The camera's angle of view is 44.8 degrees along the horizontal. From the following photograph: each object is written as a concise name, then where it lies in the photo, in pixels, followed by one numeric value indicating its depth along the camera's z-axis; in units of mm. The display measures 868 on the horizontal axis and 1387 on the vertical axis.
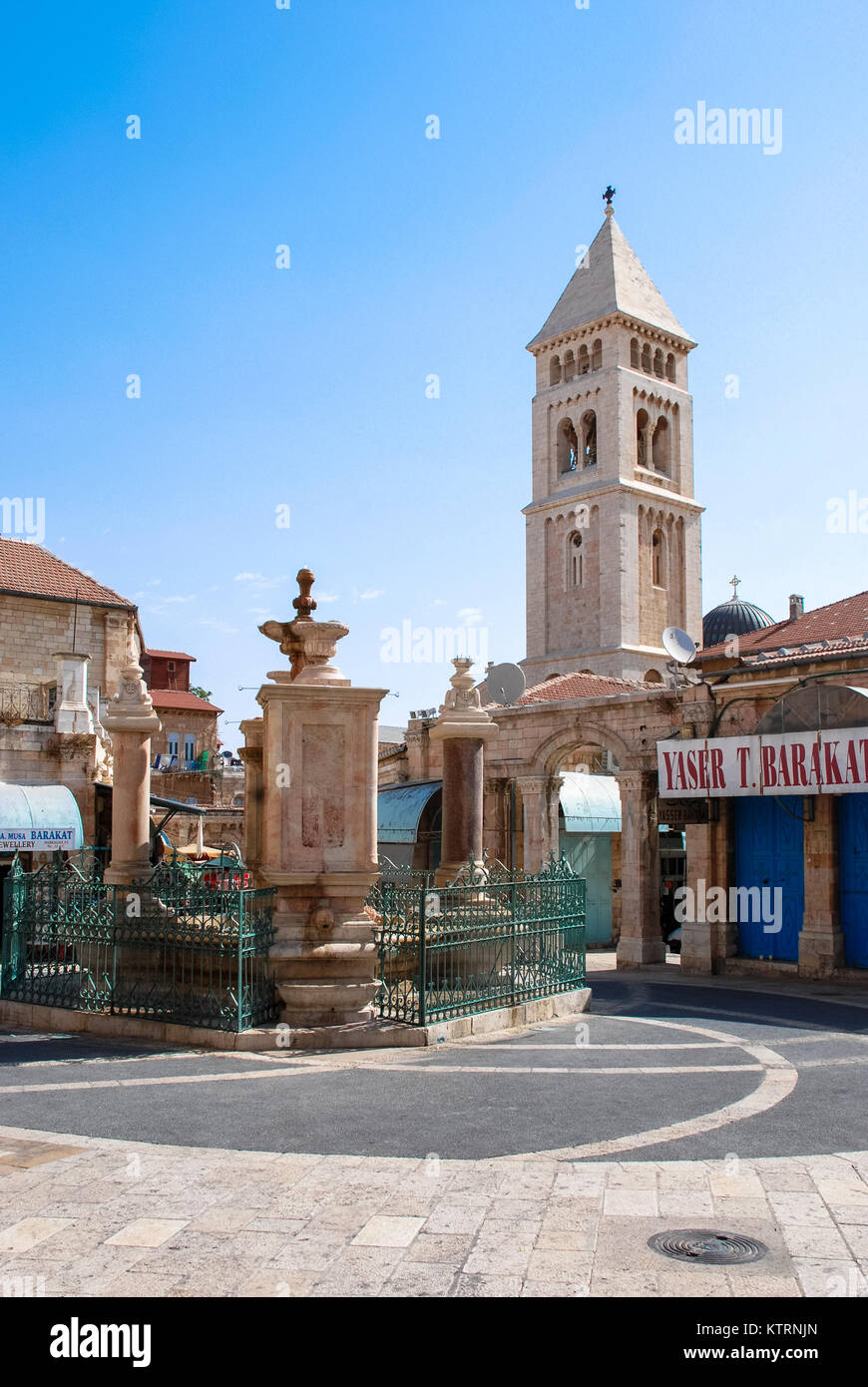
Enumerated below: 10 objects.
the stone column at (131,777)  13883
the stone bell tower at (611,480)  56281
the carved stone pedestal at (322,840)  10625
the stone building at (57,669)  24672
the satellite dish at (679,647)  21484
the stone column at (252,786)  14148
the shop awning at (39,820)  22250
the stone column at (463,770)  14555
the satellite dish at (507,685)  22453
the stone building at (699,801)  17812
